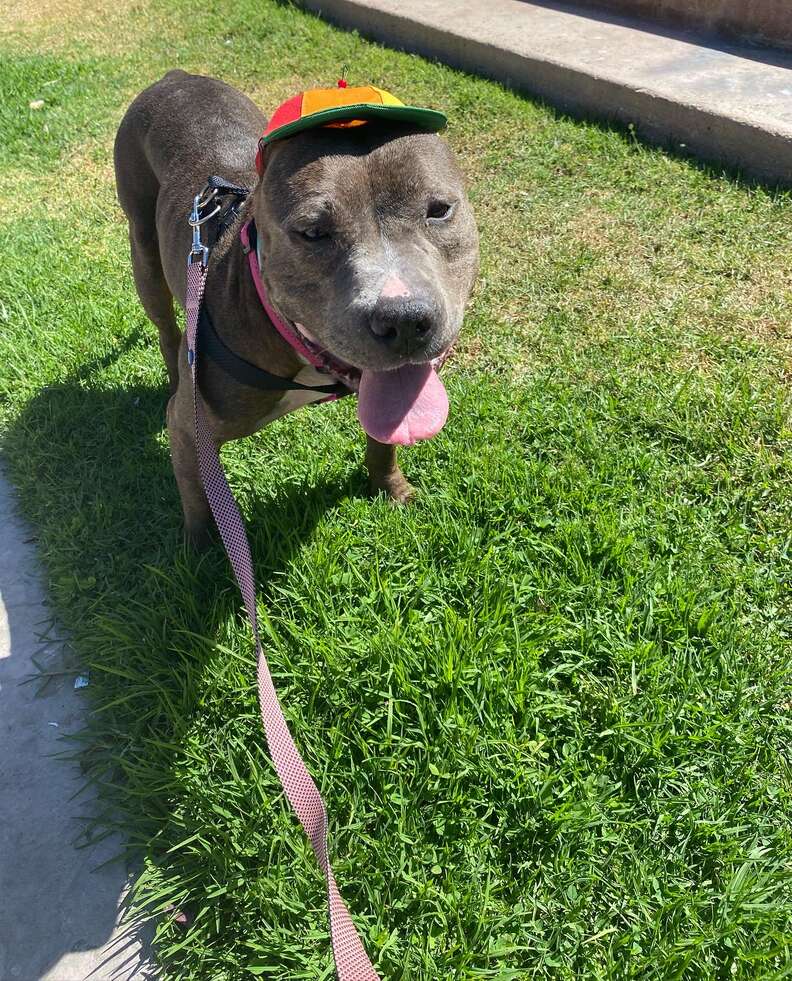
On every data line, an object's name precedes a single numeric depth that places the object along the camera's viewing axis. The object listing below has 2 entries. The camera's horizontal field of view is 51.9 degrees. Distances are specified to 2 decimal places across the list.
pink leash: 0.47
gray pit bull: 0.54
